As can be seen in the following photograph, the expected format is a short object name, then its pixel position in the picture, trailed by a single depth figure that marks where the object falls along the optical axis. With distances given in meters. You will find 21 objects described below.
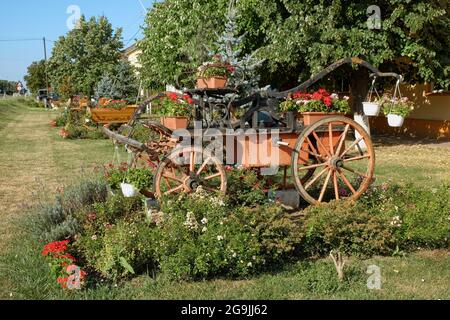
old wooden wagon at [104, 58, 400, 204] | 5.33
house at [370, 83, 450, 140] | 15.89
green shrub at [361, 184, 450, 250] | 4.85
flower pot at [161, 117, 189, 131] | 5.96
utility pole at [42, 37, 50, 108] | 51.78
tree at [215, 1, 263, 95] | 11.08
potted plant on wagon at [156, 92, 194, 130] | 5.98
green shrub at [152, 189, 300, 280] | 4.13
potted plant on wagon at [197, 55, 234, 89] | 5.64
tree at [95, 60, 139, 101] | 23.83
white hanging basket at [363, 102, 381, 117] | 7.22
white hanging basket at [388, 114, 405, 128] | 7.01
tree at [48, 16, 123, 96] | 37.78
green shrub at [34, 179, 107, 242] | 5.09
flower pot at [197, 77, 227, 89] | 5.63
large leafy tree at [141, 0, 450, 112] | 12.09
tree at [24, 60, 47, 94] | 75.94
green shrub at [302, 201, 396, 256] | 4.74
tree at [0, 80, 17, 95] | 96.00
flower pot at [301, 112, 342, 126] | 5.74
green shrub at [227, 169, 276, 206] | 5.47
